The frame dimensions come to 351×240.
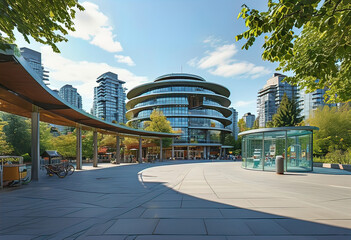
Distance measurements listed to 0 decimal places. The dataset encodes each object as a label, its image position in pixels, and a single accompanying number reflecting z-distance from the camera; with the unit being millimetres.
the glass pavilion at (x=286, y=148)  16344
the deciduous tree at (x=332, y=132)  27094
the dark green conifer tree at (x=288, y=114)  49219
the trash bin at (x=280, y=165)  14611
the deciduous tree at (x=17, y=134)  28484
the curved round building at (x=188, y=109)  56906
